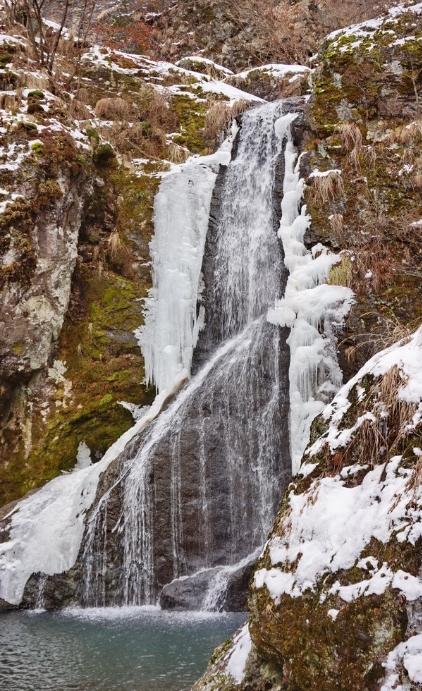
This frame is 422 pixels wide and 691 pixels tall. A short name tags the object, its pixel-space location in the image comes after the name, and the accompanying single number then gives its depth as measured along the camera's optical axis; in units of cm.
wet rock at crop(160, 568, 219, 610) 702
